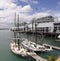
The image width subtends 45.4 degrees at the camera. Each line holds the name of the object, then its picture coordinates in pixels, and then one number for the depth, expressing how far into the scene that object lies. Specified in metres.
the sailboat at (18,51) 14.62
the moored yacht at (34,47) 16.65
